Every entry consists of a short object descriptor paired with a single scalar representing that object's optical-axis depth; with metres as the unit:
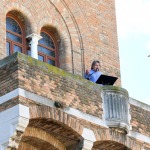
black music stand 28.69
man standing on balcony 28.89
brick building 25.62
